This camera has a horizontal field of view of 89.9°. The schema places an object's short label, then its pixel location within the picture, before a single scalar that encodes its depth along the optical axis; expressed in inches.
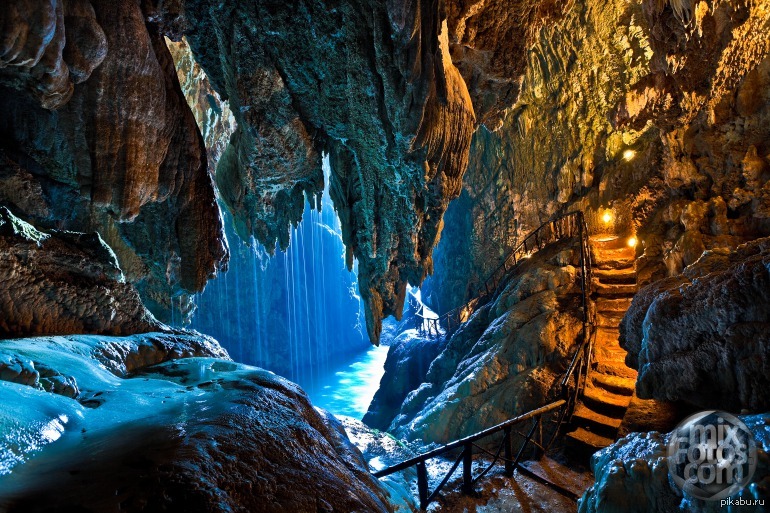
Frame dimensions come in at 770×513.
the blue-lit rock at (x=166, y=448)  67.2
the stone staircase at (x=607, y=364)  240.2
